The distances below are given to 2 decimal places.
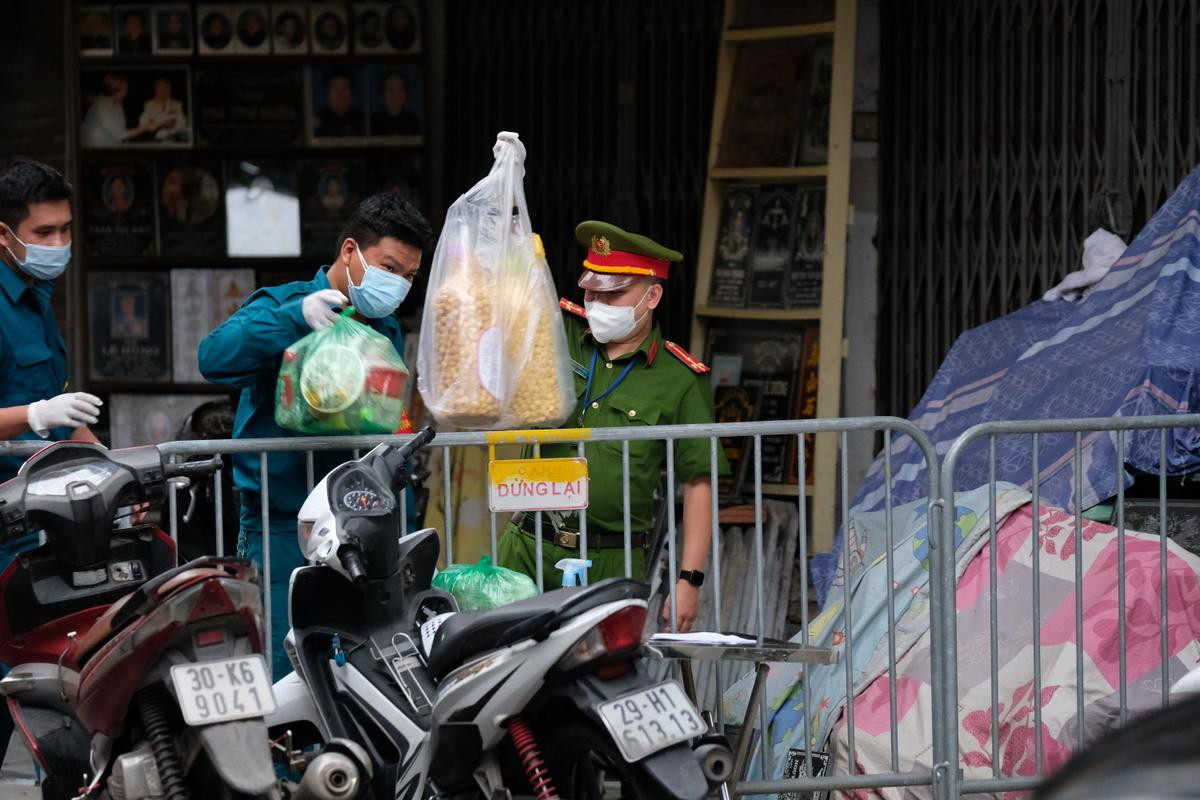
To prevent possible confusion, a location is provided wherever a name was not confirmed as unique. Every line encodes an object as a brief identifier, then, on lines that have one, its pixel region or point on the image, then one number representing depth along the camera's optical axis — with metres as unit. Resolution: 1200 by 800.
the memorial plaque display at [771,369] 14.35
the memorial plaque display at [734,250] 14.53
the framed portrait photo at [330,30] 16.16
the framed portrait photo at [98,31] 16.30
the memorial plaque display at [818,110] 14.27
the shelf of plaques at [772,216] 13.87
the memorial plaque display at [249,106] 16.34
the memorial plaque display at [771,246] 14.37
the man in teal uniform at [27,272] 9.23
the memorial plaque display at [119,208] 16.52
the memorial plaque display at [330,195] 16.34
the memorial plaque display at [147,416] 16.69
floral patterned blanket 9.50
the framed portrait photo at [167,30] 16.28
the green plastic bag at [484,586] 8.69
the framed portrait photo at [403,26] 16.12
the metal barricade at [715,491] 9.01
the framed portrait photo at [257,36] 16.22
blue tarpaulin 10.53
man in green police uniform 9.78
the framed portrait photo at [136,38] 16.28
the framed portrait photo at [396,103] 16.19
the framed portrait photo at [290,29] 16.20
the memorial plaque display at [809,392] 14.13
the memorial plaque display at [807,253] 14.22
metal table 7.70
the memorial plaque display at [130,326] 16.67
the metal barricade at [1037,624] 9.09
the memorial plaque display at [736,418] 14.46
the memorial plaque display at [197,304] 16.53
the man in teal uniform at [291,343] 9.00
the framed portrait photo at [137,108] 16.33
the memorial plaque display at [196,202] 16.50
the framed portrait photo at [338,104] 16.27
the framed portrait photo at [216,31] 16.22
